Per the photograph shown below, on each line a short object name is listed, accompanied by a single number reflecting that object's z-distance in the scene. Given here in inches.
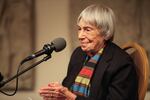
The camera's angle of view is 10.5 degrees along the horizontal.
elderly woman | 146.6
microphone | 140.1
